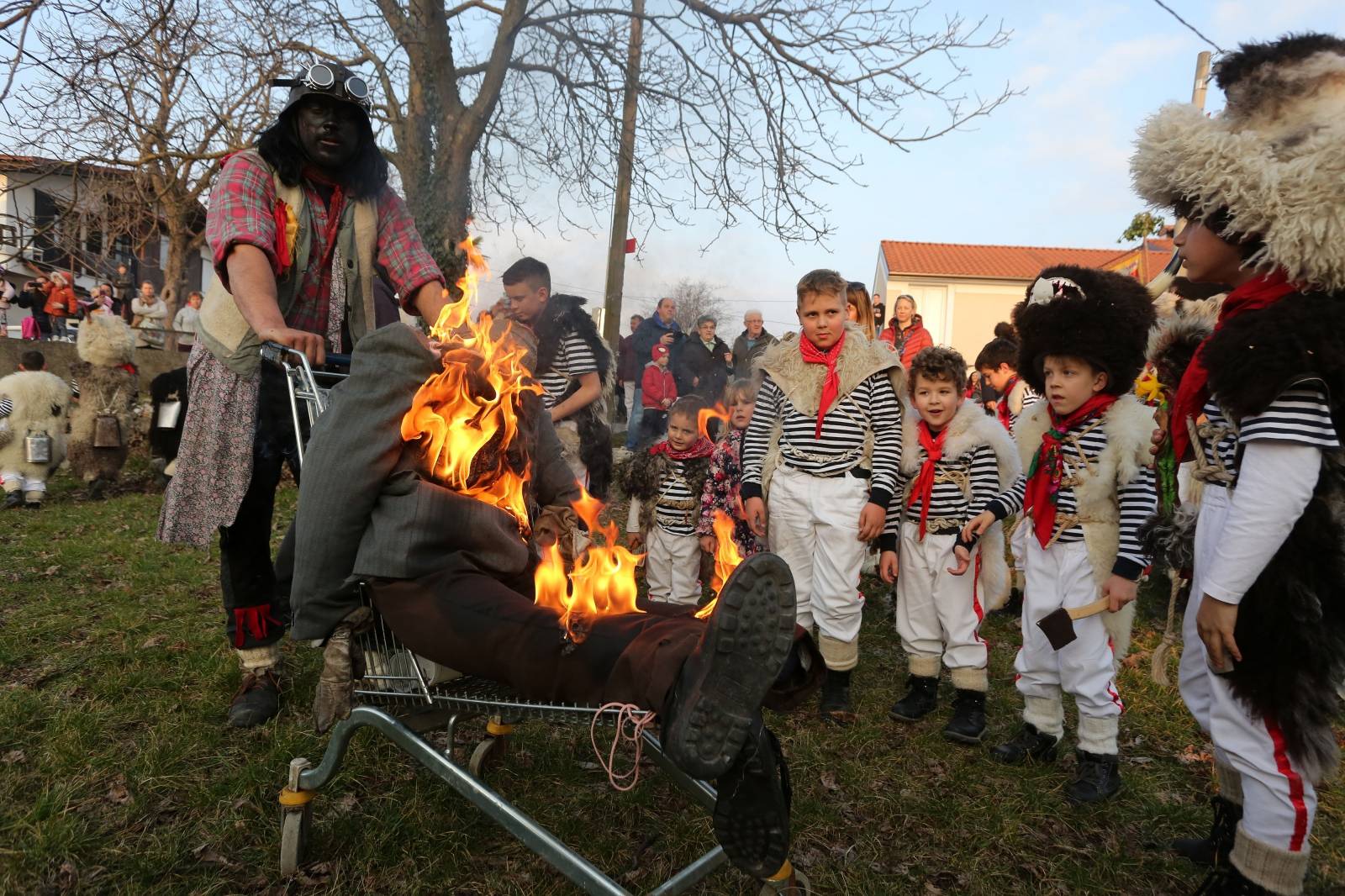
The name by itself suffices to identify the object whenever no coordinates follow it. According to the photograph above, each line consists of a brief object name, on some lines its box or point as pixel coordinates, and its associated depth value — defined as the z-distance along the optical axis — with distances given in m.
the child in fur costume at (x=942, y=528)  4.10
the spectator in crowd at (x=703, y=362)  10.92
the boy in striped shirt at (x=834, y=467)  4.15
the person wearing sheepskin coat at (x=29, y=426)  8.54
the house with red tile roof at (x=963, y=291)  37.81
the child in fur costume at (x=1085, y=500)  3.36
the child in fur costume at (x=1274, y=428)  2.11
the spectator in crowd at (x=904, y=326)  9.36
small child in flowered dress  5.47
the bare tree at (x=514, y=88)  8.52
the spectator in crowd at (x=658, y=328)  12.02
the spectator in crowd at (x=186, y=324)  15.14
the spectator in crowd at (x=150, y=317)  14.82
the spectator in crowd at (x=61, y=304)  15.12
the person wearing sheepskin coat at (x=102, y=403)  9.35
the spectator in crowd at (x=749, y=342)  10.15
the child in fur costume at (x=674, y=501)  5.59
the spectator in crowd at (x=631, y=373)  11.93
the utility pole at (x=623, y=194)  9.05
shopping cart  1.93
